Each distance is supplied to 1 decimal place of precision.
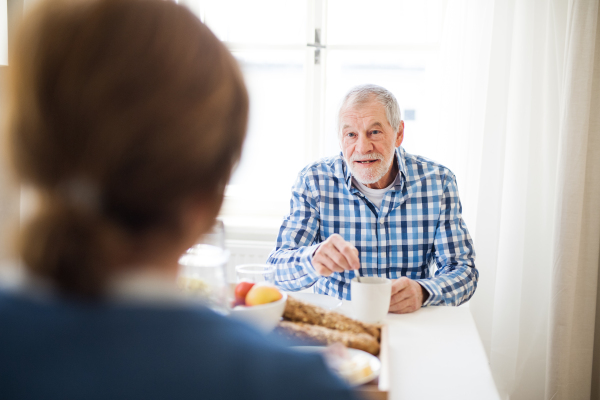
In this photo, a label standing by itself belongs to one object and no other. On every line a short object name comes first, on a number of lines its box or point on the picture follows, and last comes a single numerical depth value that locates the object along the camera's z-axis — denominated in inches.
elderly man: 66.7
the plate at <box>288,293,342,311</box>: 51.9
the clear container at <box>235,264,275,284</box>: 41.8
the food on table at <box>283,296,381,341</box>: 41.0
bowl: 38.5
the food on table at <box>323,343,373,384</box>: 31.6
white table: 35.7
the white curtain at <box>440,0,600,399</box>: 87.4
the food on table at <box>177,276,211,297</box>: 29.0
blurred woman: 14.4
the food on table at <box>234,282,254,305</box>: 40.3
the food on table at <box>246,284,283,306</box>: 39.7
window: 107.1
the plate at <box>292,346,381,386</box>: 32.0
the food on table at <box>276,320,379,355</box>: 37.4
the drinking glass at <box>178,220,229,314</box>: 29.8
